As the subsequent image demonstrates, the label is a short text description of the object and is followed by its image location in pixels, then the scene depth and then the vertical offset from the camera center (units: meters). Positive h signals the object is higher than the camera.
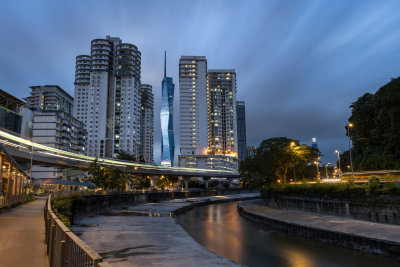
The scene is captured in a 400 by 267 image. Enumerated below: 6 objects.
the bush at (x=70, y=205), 25.42 -2.70
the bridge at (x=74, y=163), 64.88 +4.29
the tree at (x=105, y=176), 77.12 +0.24
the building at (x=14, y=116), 110.75 +24.45
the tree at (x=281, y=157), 69.81 +4.19
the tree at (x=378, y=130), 47.78 +8.50
